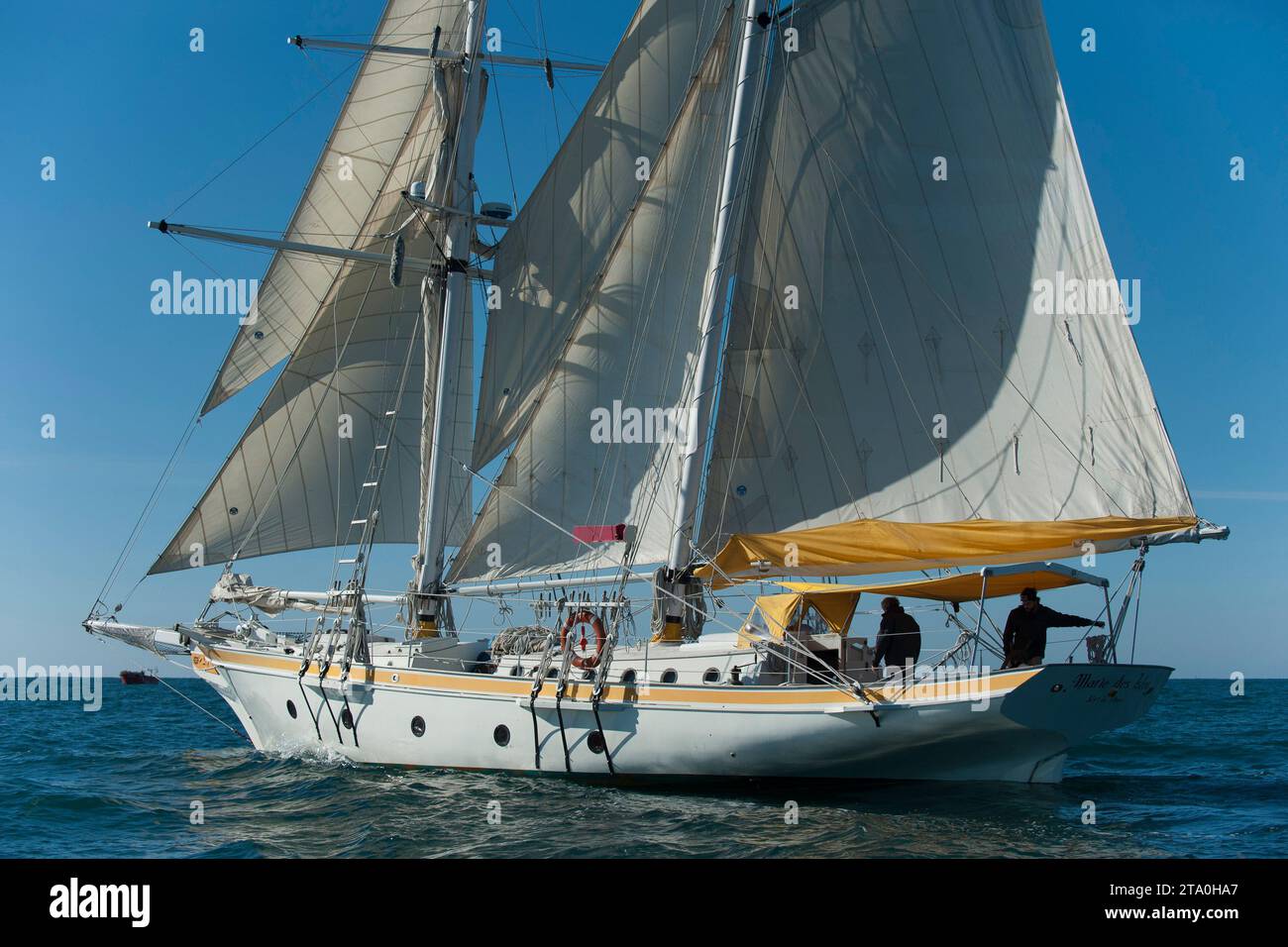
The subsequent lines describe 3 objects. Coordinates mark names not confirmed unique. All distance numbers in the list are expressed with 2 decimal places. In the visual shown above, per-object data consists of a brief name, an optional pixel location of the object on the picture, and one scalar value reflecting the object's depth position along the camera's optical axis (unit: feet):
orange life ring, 62.31
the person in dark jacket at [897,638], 58.03
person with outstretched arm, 53.06
